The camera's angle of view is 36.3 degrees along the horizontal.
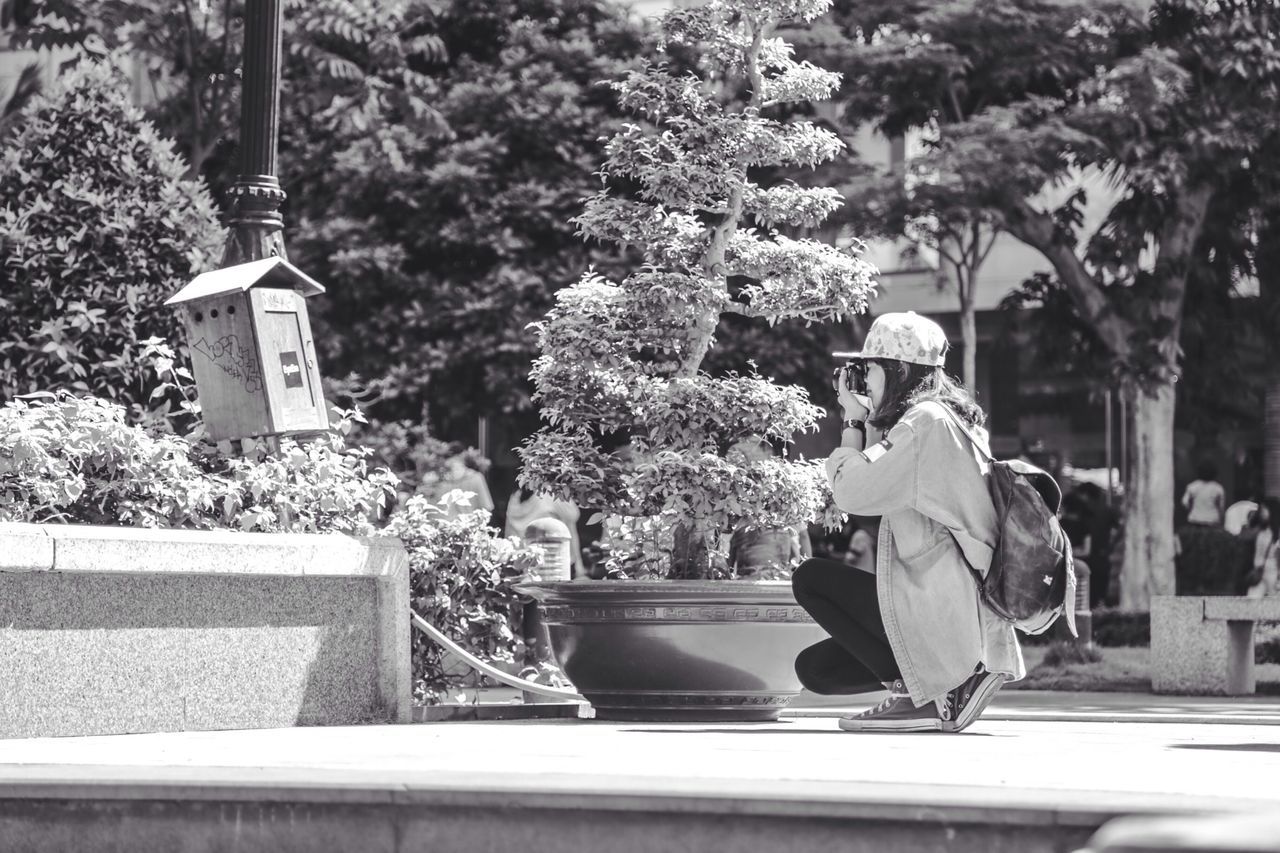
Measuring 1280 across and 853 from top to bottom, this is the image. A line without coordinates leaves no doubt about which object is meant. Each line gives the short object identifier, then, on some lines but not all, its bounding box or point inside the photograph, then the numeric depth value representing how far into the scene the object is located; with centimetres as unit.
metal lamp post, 846
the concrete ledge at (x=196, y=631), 649
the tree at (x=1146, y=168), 1958
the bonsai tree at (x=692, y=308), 790
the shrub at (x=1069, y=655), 1598
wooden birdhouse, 832
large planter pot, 743
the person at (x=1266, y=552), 1866
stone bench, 1374
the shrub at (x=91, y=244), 1239
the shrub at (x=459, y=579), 872
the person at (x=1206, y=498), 2288
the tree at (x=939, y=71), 1994
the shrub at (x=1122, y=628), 1992
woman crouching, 656
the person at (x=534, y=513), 1572
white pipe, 825
